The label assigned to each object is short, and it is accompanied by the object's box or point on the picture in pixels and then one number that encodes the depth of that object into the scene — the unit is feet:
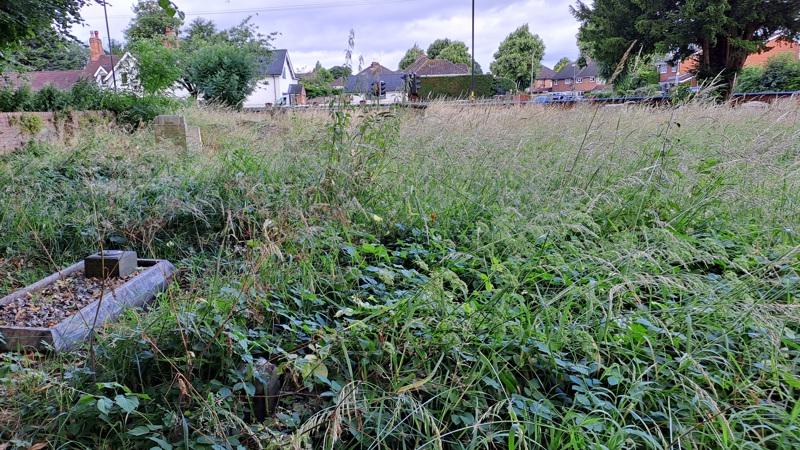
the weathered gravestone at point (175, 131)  22.99
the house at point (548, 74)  225.00
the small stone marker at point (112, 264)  9.46
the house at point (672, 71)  81.47
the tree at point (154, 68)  35.70
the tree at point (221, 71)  54.95
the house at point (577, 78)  199.82
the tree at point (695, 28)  68.33
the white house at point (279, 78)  163.02
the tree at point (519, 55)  176.76
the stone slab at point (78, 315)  7.19
